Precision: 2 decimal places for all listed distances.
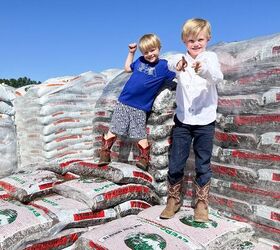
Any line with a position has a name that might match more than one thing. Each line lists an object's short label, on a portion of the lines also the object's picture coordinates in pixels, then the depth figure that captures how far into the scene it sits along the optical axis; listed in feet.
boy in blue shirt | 7.11
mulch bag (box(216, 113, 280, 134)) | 5.90
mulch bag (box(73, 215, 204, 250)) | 5.31
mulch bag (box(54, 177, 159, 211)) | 6.49
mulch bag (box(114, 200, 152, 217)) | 6.72
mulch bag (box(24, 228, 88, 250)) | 5.74
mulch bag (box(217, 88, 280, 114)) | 5.89
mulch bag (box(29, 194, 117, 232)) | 6.15
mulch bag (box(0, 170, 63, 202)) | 6.89
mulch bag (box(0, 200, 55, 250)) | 5.55
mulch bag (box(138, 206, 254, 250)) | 5.52
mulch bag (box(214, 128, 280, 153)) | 5.84
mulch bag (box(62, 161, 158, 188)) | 6.97
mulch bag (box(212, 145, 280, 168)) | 5.86
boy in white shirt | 5.86
